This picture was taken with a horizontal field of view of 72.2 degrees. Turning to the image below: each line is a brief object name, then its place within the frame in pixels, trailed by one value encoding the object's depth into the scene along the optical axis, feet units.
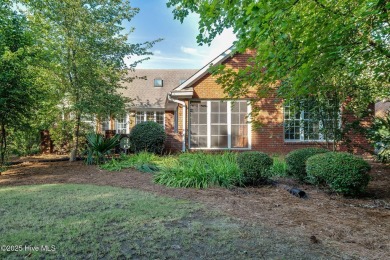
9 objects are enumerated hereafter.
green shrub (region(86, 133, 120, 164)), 31.27
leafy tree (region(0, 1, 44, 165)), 22.45
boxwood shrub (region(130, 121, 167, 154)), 39.68
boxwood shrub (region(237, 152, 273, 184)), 20.34
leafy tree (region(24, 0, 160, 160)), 30.76
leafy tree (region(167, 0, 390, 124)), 11.86
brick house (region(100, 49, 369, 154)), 41.68
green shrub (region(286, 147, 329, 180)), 21.91
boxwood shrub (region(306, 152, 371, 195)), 17.37
